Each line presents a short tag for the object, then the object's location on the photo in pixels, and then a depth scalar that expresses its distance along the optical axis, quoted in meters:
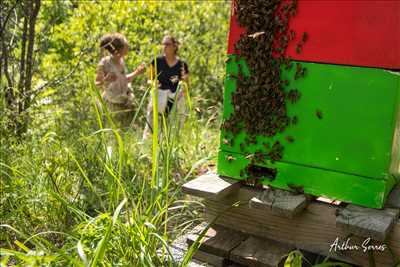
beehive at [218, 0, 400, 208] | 1.88
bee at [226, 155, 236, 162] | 2.27
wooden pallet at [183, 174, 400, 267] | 1.93
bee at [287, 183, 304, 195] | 2.10
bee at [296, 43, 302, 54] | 2.03
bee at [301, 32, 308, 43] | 2.01
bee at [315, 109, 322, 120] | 2.01
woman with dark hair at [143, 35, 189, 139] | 5.06
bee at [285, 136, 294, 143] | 2.09
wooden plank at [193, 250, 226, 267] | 2.11
